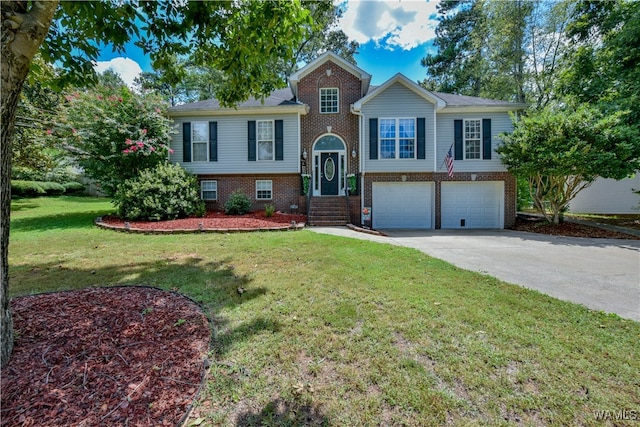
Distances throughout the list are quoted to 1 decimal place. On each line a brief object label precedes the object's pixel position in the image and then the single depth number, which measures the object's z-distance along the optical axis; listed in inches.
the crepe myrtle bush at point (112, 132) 438.6
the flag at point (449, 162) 474.9
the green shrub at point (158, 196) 411.8
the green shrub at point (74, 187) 840.3
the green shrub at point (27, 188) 682.8
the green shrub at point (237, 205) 485.4
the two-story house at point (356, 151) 505.7
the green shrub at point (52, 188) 761.0
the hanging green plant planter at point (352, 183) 510.3
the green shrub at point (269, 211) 466.6
